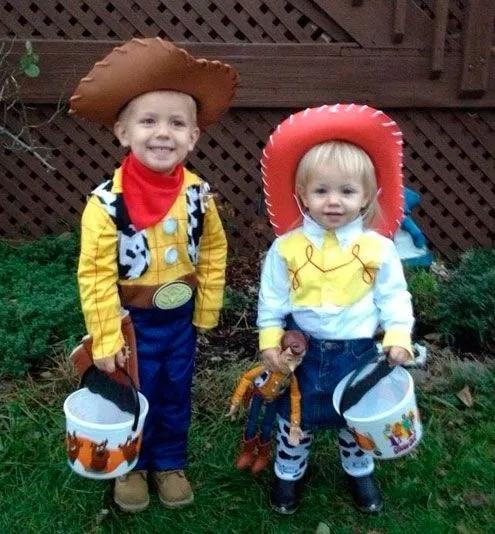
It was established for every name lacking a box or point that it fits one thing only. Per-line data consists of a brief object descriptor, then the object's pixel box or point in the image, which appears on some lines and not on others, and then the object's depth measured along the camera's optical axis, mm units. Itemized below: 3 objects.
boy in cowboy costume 2473
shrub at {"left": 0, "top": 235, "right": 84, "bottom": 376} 3757
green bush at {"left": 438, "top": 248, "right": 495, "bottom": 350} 4008
